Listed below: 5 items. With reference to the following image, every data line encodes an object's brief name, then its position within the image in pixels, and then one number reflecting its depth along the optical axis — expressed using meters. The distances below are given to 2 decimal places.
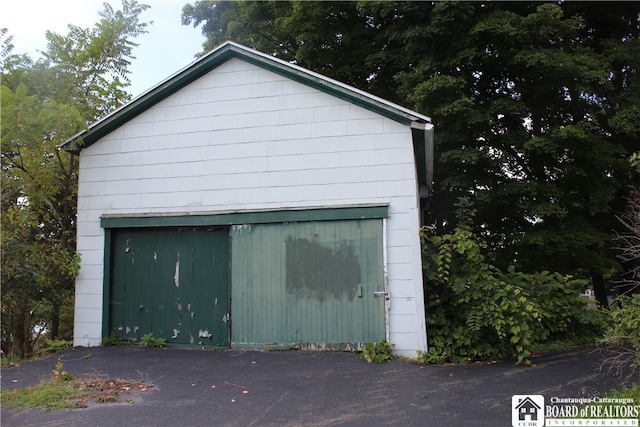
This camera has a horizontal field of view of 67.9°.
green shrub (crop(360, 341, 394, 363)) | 6.79
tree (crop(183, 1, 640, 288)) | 11.02
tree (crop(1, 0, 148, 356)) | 7.74
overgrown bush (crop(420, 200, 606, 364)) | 6.75
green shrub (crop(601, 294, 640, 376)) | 4.88
